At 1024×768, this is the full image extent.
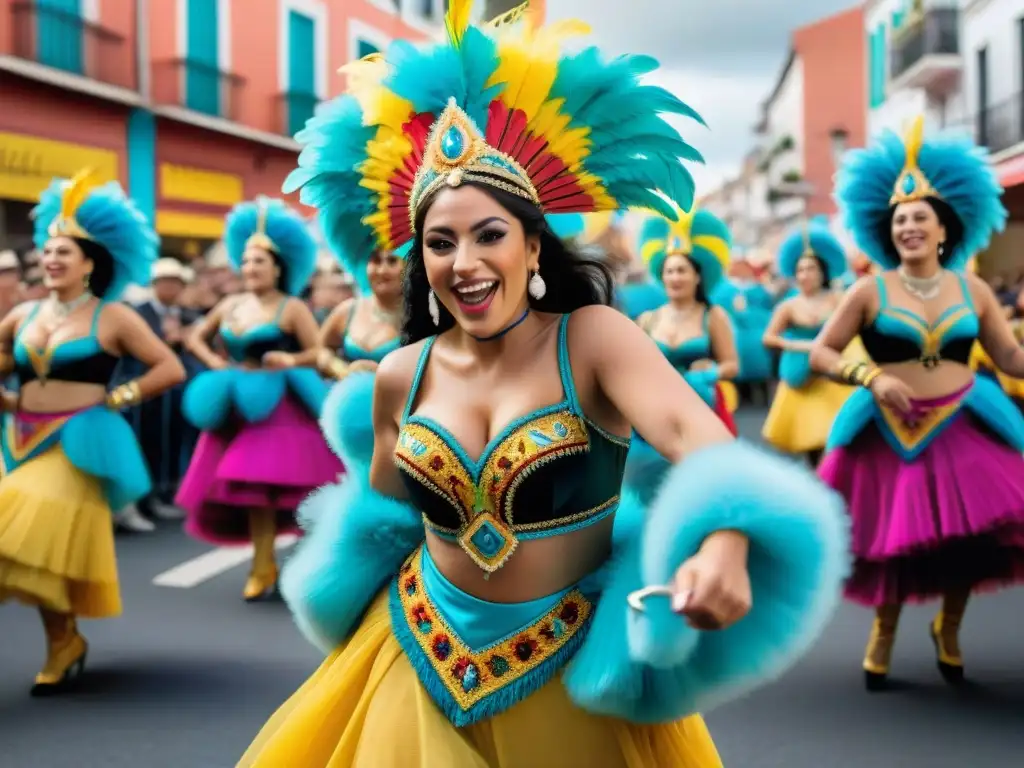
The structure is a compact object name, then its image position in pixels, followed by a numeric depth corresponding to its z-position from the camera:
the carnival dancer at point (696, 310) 8.02
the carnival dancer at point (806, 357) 9.63
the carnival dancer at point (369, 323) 6.75
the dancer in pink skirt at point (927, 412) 4.95
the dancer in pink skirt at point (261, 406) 7.12
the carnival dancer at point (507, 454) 2.43
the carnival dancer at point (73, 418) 5.08
